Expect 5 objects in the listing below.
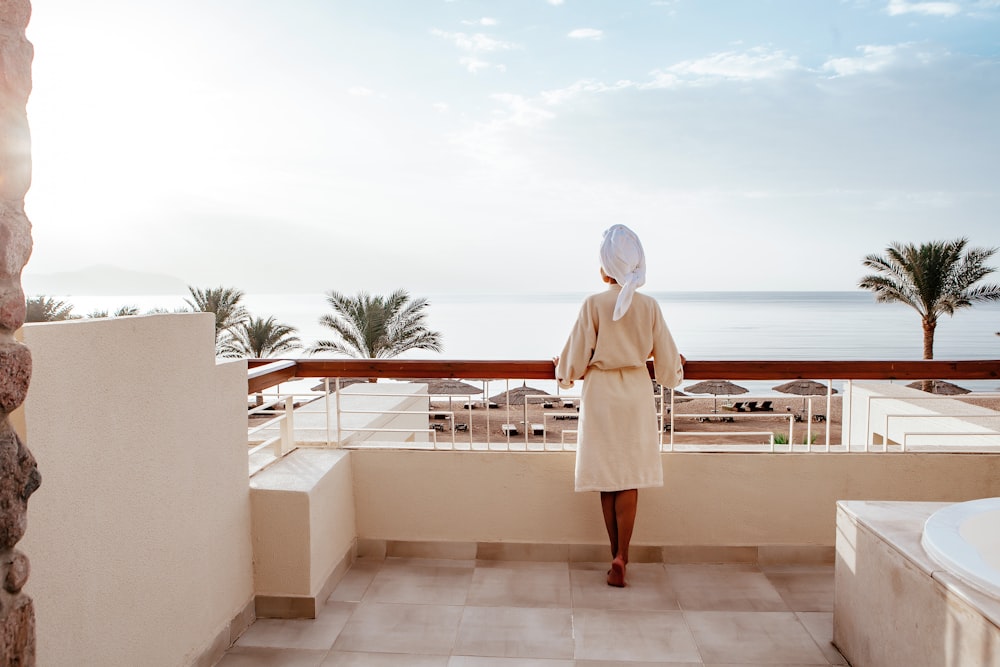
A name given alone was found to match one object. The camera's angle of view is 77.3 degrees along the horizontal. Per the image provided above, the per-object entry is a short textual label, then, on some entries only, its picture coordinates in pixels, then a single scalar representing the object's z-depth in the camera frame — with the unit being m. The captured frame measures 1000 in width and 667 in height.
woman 2.44
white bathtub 1.49
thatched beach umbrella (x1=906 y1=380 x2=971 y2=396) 14.69
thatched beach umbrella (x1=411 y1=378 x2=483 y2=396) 13.26
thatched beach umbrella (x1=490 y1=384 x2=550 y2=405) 15.54
